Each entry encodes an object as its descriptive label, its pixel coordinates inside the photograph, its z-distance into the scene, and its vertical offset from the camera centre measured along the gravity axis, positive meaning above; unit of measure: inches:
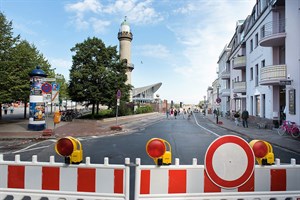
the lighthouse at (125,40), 2145.7 +589.0
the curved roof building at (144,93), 3572.6 +173.0
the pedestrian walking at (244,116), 839.7 -38.5
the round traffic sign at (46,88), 547.5 +36.8
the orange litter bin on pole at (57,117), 662.5 -38.0
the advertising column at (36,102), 640.4 +4.5
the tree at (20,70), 748.0 +116.1
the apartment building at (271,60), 639.8 +161.9
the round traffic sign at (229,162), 117.5 -28.3
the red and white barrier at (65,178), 116.9 -37.6
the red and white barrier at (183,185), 116.1 -39.7
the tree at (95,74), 1002.1 +129.8
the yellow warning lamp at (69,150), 119.8 -23.5
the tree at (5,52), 694.5 +165.9
